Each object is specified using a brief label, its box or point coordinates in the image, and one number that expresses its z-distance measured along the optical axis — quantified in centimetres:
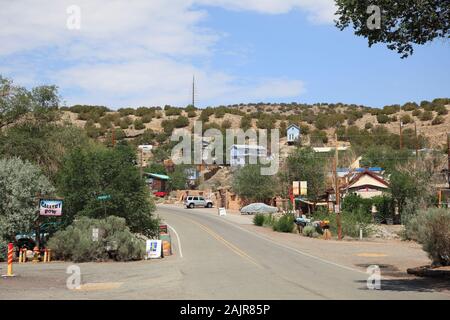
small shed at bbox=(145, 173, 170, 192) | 9494
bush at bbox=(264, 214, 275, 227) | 5350
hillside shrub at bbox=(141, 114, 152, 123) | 12900
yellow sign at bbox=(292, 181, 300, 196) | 5544
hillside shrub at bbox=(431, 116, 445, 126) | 10340
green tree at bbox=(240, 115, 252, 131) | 12075
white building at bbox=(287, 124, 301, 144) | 10556
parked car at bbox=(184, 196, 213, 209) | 7844
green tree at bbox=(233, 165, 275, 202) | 7662
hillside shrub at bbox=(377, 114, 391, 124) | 11412
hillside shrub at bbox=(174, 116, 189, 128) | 12387
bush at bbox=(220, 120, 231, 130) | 12220
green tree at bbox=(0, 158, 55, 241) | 3038
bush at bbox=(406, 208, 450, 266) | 2209
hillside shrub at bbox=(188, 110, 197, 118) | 13325
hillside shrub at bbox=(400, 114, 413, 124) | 10857
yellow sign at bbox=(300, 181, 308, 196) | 5506
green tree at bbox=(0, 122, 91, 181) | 3984
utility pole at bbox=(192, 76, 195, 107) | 17000
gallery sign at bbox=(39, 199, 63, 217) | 3041
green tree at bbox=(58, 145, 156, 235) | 3369
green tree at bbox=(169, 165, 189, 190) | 10012
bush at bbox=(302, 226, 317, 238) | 4666
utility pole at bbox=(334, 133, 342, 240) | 4309
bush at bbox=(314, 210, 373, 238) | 4684
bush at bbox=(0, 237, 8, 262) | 2923
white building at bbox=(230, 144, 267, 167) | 10212
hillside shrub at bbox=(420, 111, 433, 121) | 10694
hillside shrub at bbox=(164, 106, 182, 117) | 13488
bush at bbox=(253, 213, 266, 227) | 5553
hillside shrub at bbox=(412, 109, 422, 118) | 11175
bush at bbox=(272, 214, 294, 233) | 5053
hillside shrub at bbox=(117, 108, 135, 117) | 13340
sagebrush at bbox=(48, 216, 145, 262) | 2973
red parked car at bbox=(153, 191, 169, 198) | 9468
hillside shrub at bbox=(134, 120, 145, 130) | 12444
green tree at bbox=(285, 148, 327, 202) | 6538
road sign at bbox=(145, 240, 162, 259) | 3080
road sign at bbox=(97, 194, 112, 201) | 3234
